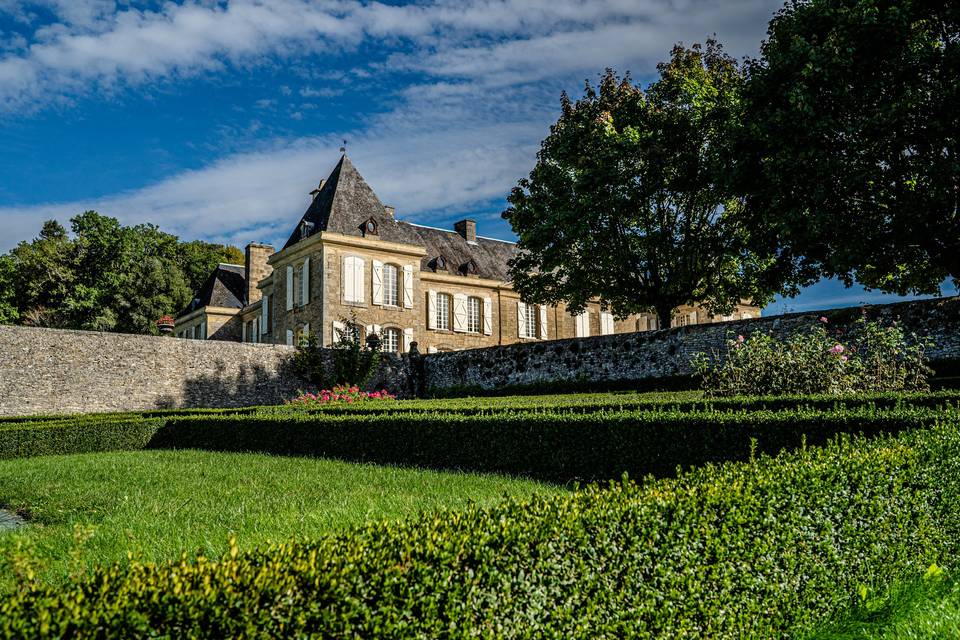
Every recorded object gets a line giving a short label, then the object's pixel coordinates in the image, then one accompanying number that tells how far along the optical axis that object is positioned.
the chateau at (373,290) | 29.45
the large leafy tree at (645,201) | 22.11
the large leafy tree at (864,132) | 14.68
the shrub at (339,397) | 18.24
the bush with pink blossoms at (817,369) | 11.89
